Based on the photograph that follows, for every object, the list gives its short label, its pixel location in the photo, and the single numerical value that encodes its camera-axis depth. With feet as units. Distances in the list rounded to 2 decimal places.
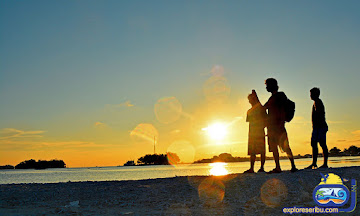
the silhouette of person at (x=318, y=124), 47.11
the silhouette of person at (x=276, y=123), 42.66
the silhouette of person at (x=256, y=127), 45.44
